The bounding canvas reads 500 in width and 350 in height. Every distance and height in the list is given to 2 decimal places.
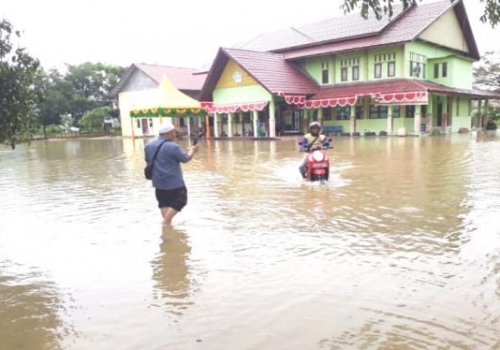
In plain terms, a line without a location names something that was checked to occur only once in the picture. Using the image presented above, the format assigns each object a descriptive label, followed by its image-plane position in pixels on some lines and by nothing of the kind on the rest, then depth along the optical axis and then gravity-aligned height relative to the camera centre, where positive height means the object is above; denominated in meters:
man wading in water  6.18 -0.58
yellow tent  23.16 +0.77
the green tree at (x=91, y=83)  51.25 +4.46
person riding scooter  9.60 -0.52
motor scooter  9.62 -1.00
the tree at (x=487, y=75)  40.53 +2.98
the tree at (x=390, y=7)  4.52 +1.01
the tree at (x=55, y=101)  48.47 +2.46
